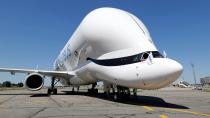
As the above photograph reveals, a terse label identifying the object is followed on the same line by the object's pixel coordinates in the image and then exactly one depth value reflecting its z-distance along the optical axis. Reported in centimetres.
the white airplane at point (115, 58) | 594
